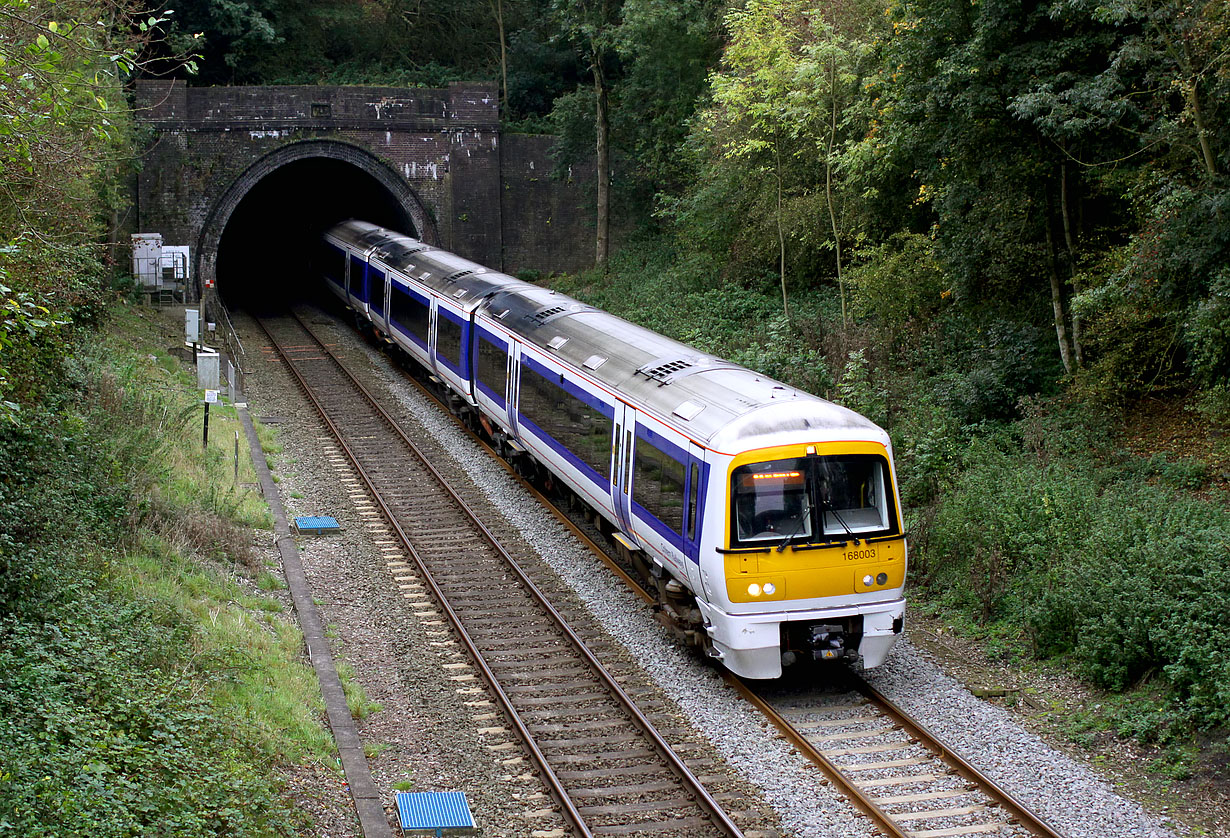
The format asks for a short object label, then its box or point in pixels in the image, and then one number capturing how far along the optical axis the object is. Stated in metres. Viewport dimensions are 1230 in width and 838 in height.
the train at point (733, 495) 9.79
